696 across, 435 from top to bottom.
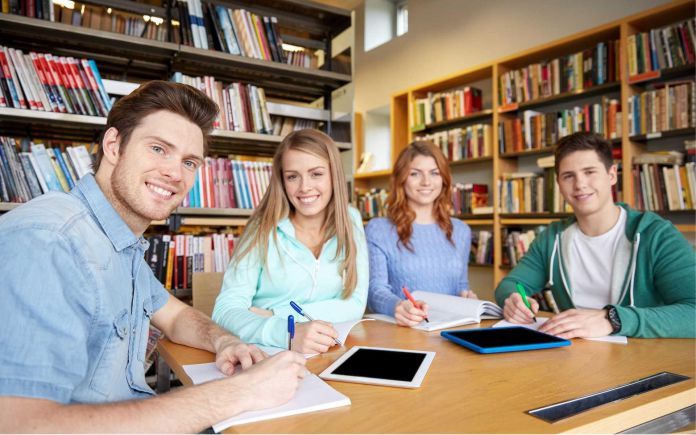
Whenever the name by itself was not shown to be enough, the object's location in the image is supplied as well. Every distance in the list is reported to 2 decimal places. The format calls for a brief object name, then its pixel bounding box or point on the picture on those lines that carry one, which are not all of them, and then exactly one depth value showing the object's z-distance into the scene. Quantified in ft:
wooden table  2.24
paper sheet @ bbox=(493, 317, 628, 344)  3.92
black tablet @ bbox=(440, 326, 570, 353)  3.57
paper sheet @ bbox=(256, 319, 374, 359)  3.66
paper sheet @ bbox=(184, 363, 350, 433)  2.27
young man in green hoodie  4.08
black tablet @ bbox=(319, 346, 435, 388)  2.86
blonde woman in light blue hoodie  4.75
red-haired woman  6.50
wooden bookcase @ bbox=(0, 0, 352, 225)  8.05
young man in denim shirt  2.11
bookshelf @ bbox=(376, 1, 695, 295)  9.98
